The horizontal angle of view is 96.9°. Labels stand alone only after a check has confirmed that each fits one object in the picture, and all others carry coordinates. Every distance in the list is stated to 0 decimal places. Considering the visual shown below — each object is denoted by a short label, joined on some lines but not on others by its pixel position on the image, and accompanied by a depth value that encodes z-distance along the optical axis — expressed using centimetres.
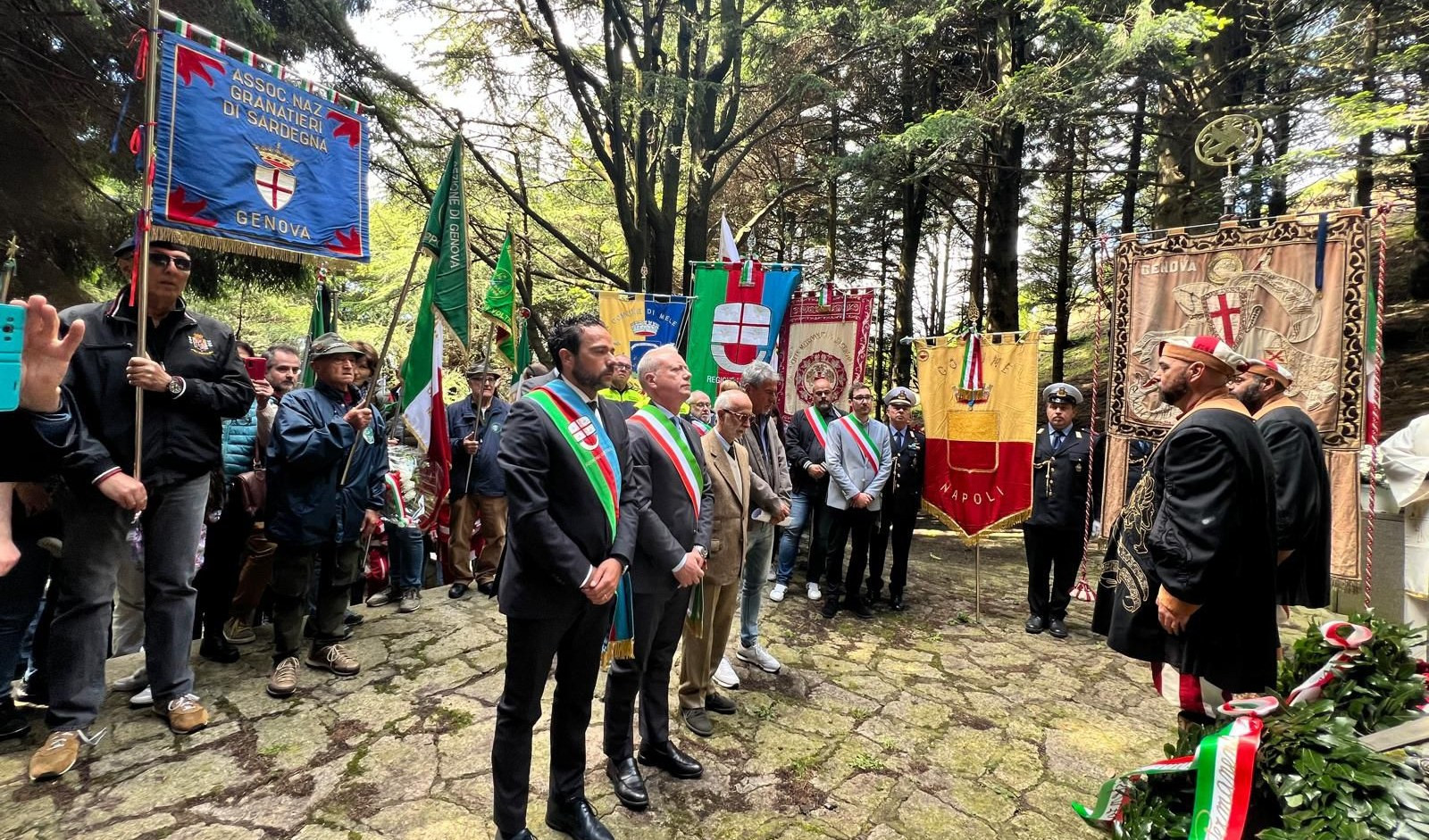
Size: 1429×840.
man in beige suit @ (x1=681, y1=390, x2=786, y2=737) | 341
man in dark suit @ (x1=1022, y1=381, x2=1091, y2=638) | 525
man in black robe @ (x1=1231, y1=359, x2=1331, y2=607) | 308
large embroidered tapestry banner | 408
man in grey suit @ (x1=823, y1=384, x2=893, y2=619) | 539
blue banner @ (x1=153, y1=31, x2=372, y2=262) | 294
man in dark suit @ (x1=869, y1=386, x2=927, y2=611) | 589
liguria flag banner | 677
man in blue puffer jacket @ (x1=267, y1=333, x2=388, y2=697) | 352
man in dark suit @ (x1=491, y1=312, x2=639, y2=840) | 221
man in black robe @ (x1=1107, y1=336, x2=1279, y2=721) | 247
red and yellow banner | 568
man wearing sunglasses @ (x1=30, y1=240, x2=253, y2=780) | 274
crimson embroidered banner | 659
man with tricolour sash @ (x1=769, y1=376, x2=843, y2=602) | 566
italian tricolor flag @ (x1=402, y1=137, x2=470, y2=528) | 392
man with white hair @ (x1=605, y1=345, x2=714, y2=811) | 271
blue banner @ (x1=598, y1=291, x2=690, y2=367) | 705
